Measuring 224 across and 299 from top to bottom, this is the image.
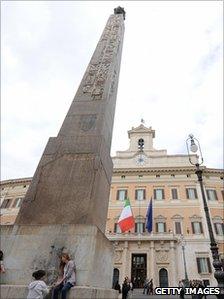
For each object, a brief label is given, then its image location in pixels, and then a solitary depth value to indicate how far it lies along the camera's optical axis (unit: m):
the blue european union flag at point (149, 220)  19.27
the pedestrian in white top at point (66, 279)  2.65
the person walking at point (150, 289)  16.70
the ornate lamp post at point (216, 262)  6.17
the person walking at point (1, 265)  2.96
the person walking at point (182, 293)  11.40
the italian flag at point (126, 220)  16.89
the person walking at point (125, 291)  11.27
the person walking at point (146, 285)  17.74
